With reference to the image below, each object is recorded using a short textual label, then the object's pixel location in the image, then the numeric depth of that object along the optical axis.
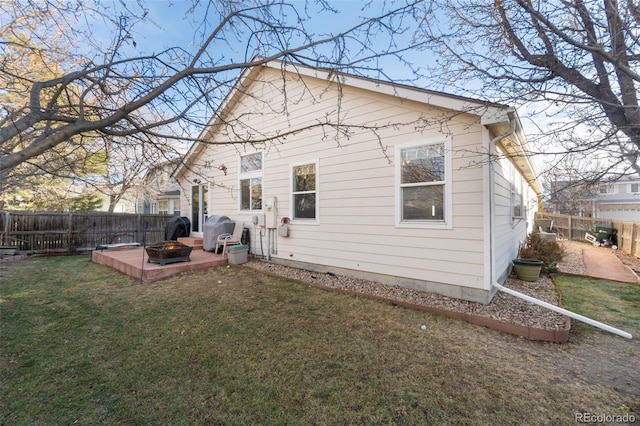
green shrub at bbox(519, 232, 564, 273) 6.81
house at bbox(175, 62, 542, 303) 4.36
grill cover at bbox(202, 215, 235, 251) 8.02
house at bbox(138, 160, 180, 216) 17.88
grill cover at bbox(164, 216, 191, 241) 9.78
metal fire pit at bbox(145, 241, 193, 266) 6.47
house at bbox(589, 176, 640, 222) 19.00
